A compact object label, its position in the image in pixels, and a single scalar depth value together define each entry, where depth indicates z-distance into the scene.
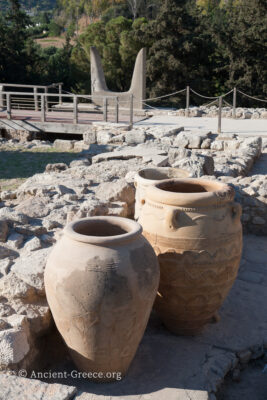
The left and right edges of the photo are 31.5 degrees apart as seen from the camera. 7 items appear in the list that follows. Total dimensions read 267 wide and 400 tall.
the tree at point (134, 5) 38.11
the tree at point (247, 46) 22.84
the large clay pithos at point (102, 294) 2.54
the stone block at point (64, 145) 11.59
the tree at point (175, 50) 23.02
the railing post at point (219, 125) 11.82
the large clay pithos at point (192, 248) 3.10
